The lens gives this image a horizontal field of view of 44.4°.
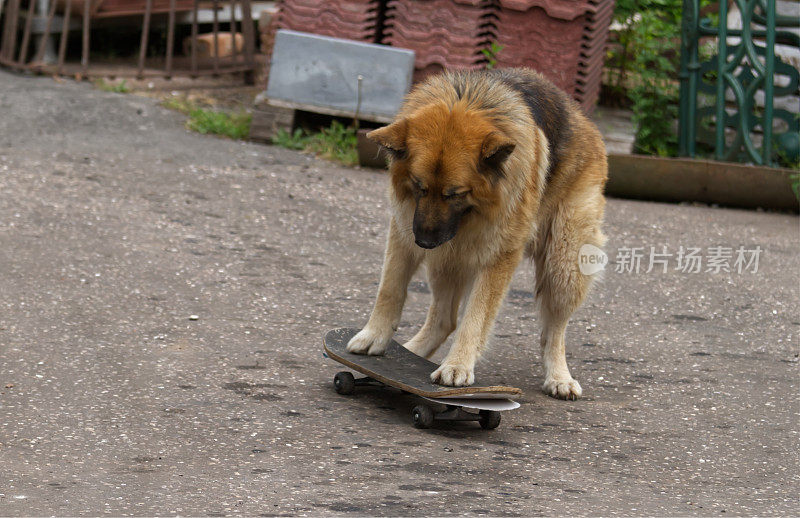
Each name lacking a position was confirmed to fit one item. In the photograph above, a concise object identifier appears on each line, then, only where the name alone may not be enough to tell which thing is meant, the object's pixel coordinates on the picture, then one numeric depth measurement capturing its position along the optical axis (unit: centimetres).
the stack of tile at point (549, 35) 1013
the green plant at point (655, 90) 1086
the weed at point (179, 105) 1095
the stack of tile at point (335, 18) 1026
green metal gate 966
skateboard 440
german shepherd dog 432
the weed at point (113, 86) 1137
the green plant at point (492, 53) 1005
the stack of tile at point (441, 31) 1011
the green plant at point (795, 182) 907
